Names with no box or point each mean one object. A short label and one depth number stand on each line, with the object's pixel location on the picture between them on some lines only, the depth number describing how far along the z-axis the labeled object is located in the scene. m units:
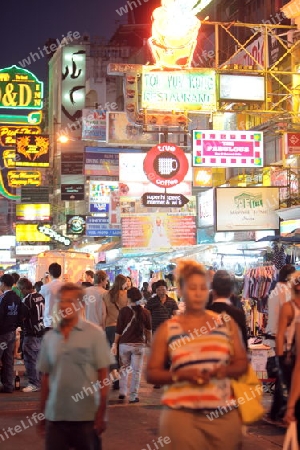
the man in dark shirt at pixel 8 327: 13.27
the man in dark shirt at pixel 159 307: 14.64
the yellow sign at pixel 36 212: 50.97
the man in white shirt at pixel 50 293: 13.06
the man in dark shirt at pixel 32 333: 13.52
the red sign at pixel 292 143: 20.41
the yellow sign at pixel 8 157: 48.22
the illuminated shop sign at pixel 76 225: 41.09
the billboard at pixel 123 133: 29.22
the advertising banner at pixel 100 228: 35.25
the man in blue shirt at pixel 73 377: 5.38
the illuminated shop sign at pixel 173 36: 19.61
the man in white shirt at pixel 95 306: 13.09
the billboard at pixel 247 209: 21.66
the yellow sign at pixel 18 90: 38.38
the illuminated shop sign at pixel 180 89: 19.47
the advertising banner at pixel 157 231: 25.52
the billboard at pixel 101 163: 36.31
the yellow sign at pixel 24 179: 50.09
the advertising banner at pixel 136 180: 25.31
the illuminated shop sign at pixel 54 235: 43.81
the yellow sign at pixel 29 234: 50.94
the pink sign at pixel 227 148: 20.12
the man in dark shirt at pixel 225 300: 7.70
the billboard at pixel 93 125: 34.72
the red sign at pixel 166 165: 22.25
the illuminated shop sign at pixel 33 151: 42.28
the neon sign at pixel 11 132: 44.69
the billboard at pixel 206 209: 22.59
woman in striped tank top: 4.57
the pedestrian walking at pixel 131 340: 12.01
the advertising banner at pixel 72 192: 43.06
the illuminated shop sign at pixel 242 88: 19.34
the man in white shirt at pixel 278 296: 9.80
